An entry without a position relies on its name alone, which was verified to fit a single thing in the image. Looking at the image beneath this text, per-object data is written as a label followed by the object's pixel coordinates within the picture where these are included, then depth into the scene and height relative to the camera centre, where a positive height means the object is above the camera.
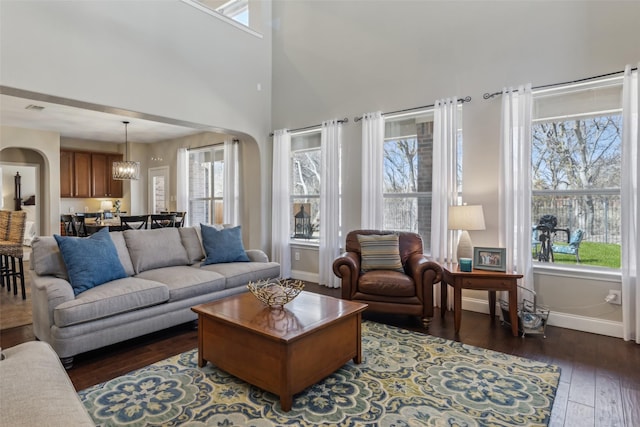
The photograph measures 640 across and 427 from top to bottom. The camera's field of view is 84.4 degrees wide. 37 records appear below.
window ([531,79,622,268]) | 3.34 +0.36
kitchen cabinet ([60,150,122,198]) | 8.08 +0.77
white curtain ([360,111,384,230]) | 4.59 +0.47
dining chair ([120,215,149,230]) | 5.04 -0.23
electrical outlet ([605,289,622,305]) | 3.23 -0.84
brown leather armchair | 3.43 -0.79
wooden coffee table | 2.09 -0.87
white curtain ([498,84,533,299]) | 3.56 +0.24
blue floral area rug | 2.00 -1.20
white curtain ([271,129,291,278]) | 5.60 +0.14
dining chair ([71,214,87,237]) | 5.03 -0.25
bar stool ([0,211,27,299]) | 4.46 -0.43
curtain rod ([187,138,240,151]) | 6.54 +1.26
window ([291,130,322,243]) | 5.52 +0.33
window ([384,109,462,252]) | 4.41 +0.43
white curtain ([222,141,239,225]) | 6.50 +0.47
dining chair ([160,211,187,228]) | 5.89 -0.20
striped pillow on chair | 3.90 -0.52
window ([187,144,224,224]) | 7.14 +0.47
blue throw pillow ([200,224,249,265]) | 4.12 -0.46
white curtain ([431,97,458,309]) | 4.02 +0.34
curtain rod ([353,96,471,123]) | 3.99 +1.21
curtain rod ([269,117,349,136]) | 4.96 +1.21
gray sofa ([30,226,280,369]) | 2.63 -0.72
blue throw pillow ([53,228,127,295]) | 2.93 -0.46
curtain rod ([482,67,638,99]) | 3.19 +1.19
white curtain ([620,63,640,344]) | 3.05 -0.01
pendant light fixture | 6.85 +0.73
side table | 3.25 -0.73
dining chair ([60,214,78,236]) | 5.18 -0.27
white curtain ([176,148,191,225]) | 7.70 +0.55
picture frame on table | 3.42 -0.52
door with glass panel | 8.31 +0.42
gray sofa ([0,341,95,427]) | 1.15 -0.68
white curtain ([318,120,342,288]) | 4.99 +0.08
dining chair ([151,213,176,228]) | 5.49 -0.20
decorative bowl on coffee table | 2.55 -0.64
